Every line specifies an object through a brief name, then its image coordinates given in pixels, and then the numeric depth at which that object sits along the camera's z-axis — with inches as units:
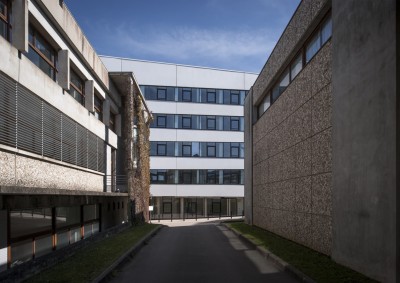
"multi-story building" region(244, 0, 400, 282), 382.0
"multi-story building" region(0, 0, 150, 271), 474.6
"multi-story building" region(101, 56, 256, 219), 1985.7
